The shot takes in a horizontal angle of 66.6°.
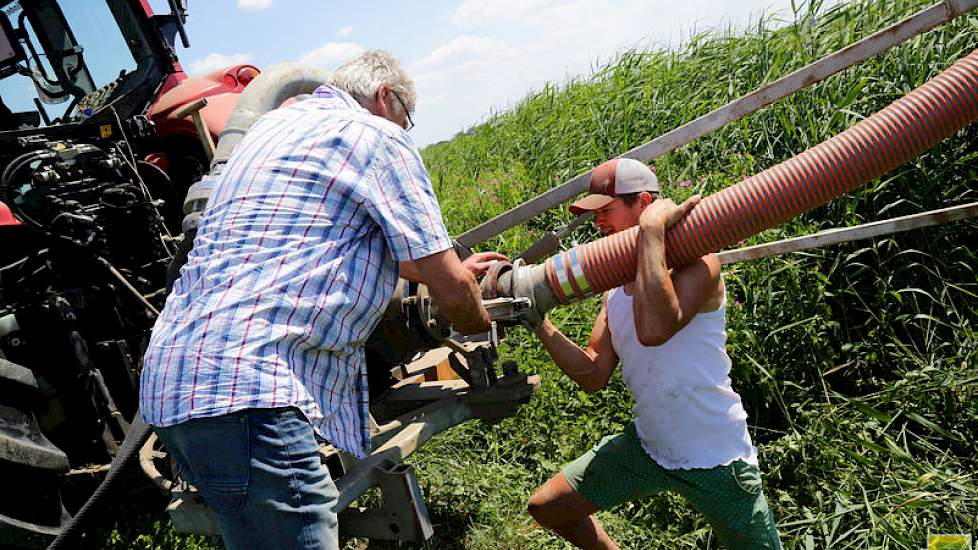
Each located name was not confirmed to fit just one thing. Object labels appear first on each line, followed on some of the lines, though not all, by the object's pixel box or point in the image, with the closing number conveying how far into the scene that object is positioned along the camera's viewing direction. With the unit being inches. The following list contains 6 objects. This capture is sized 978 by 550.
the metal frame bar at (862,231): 93.0
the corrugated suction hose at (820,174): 79.4
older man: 70.5
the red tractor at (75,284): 115.9
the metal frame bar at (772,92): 91.3
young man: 86.0
